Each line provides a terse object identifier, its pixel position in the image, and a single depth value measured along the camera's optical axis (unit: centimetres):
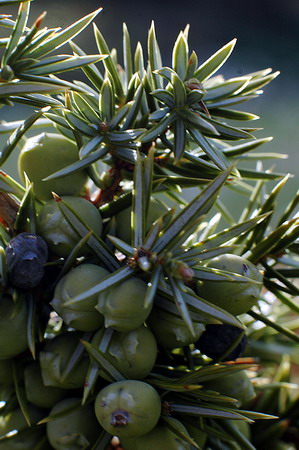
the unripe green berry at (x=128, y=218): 22
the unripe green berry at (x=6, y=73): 22
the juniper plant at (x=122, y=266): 21
